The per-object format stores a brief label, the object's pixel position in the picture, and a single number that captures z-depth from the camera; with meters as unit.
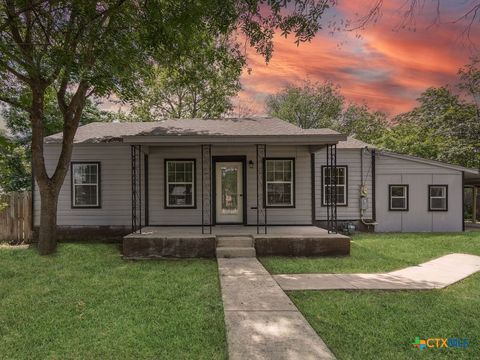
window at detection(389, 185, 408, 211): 11.98
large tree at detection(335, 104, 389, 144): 31.80
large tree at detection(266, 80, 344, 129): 32.28
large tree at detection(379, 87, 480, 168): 18.06
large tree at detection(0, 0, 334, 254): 6.27
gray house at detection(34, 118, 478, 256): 10.34
